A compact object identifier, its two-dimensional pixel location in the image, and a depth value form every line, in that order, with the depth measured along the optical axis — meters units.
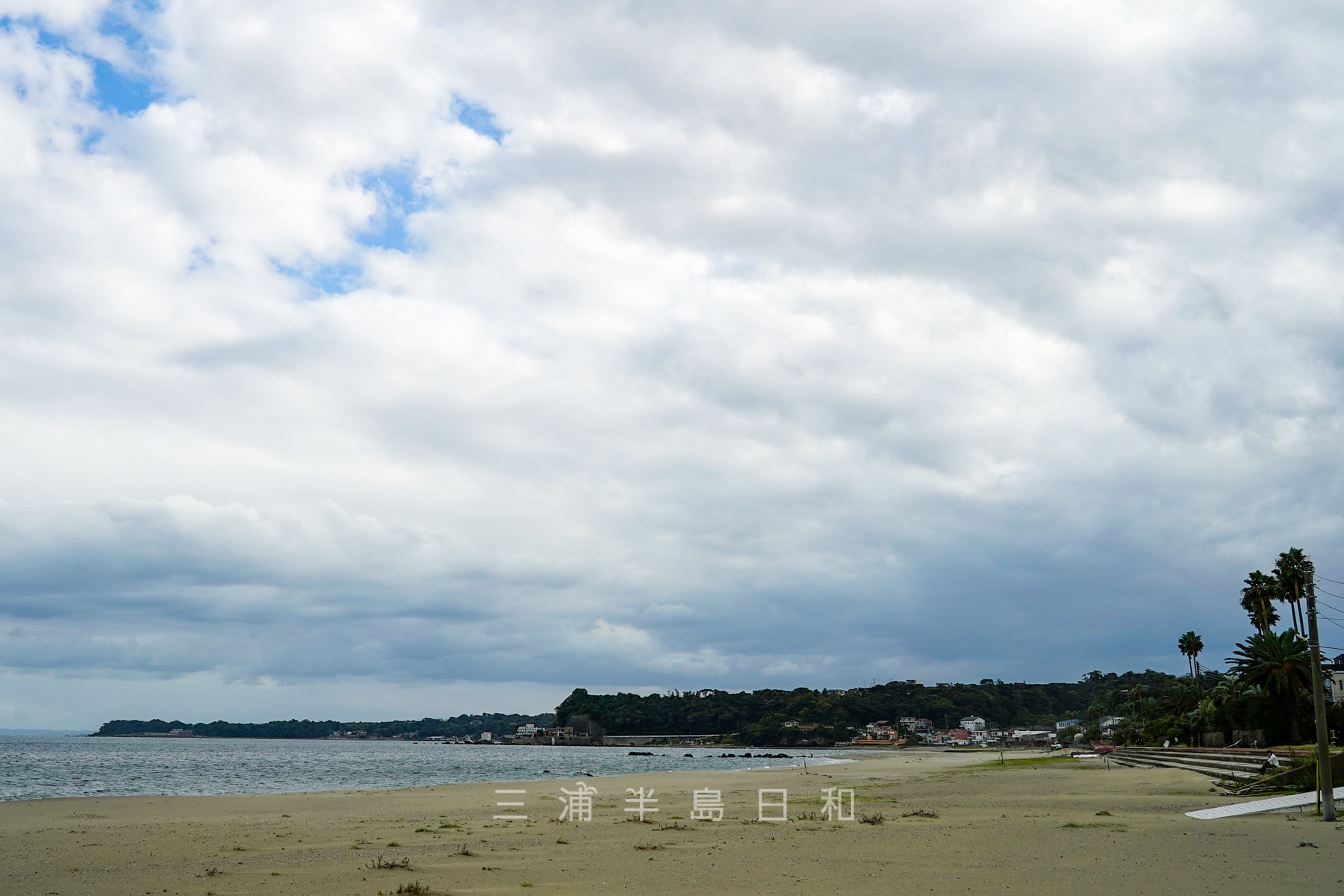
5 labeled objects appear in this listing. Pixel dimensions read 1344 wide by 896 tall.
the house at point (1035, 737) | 155.25
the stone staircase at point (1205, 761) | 36.25
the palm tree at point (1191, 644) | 102.31
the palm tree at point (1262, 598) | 71.12
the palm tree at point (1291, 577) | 66.25
